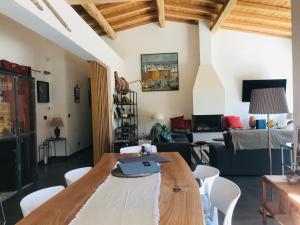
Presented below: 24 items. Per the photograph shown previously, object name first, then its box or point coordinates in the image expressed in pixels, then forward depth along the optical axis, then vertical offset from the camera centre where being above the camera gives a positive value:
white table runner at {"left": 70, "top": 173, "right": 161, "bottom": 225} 1.23 -0.51
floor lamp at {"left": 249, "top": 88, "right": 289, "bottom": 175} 2.87 +0.05
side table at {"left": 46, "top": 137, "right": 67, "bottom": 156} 6.16 -0.67
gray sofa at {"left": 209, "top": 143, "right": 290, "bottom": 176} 4.35 -0.91
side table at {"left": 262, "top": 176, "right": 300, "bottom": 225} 1.93 -0.82
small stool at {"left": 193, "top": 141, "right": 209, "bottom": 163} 5.73 -0.79
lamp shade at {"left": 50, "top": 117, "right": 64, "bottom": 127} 6.14 -0.26
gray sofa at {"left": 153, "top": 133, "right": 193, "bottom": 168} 4.71 -0.71
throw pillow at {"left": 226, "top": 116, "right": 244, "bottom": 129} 7.36 -0.42
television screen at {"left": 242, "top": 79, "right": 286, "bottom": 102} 7.57 +0.64
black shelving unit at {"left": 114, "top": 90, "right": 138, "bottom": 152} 6.29 -0.29
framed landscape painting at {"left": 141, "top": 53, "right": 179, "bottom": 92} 7.96 +1.13
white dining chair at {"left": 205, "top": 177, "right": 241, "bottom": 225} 1.57 -0.59
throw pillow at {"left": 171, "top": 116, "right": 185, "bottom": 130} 7.62 -0.43
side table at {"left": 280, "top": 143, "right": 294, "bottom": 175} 3.75 -0.59
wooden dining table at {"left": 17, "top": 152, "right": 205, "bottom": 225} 1.24 -0.51
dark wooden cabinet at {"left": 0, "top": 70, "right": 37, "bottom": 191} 3.74 -0.28
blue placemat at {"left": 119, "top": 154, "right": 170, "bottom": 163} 2.37 -0.46
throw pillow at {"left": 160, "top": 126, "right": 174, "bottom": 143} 5.06 -0.55
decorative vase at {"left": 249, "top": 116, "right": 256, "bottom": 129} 7.42 -0.44
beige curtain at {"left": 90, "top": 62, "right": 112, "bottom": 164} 5.23 +0.02
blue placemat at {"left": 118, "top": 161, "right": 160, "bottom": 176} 1.95 -0.46
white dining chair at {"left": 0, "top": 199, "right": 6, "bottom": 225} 2.96 -1.24
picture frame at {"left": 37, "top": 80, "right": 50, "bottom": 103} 5.93 +0.46
